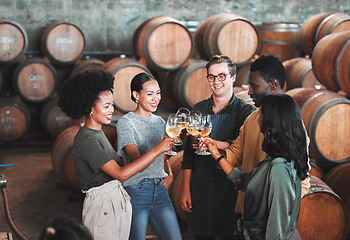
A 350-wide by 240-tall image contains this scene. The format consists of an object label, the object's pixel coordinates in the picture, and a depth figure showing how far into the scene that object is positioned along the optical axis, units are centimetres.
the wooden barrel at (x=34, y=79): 752
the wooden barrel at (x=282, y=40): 693
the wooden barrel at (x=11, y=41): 728
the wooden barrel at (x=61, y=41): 762
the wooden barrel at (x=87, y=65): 772
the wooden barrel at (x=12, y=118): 741
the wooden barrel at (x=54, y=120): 767
